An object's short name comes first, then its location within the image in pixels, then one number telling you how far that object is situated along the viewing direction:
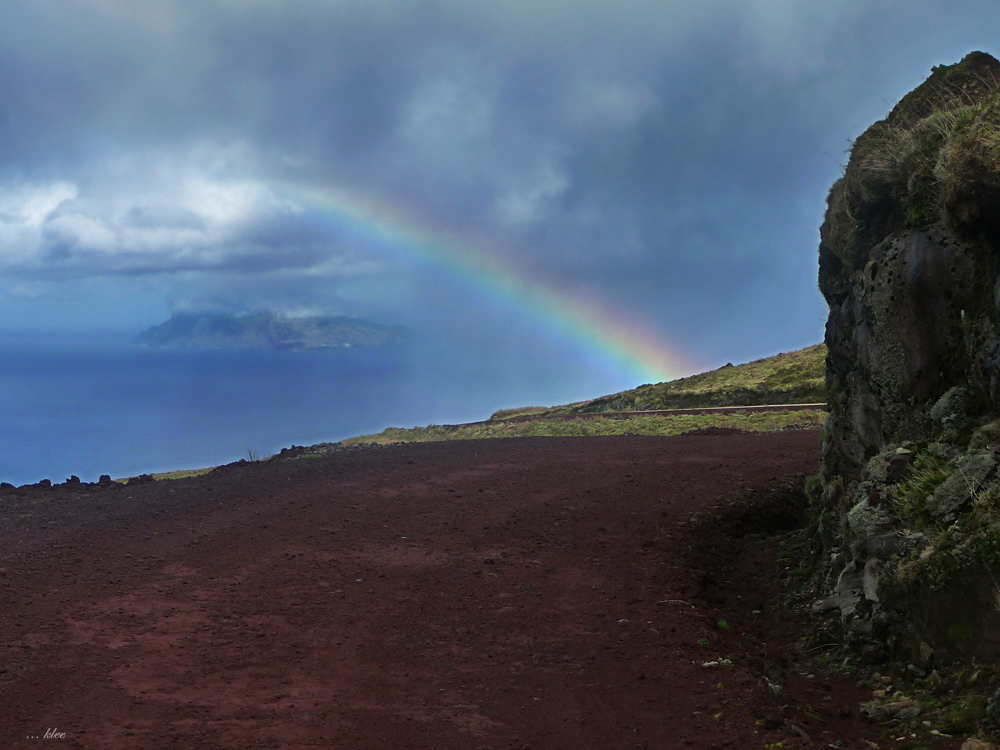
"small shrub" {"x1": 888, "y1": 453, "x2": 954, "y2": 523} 7.96
